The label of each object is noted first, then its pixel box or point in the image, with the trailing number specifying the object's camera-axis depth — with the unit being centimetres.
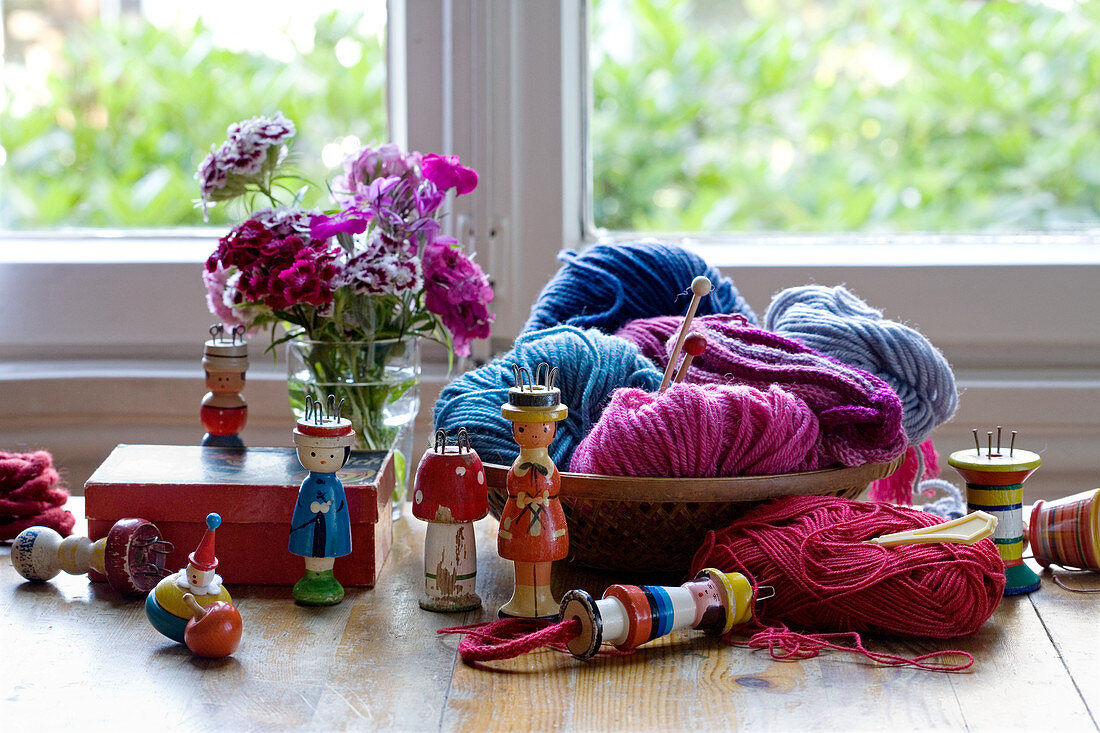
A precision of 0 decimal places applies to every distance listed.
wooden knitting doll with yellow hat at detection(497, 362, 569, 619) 117
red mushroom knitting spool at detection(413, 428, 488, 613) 119
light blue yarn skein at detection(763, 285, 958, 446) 128
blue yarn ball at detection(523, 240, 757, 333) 136
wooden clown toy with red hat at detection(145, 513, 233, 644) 115
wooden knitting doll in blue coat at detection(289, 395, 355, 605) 120
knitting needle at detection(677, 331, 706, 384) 122
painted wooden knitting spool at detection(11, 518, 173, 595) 123
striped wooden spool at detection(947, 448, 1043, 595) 124
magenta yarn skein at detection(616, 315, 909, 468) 123
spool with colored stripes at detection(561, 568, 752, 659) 114
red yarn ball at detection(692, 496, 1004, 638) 116
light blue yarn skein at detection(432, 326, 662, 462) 125
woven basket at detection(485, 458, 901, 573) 120
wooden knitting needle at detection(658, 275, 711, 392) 123
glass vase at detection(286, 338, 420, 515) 134
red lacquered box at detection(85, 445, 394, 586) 124
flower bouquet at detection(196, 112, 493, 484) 129
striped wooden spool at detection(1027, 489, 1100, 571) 127
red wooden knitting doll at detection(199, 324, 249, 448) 135
